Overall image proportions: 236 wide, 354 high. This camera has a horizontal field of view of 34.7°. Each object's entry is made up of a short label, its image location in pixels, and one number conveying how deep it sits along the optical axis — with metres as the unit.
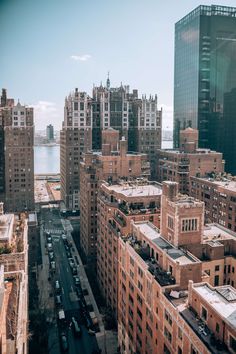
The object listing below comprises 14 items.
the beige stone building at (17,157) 117.25
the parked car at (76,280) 88.16
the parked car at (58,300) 78.61
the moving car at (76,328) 68.12
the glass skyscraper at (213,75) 135.50
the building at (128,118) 137.38
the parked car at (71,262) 98.54
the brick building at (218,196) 83.97
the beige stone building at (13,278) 32.16
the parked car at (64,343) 63.81
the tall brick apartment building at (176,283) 36.12
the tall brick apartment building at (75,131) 136.88
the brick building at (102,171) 92.00
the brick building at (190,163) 105.06
